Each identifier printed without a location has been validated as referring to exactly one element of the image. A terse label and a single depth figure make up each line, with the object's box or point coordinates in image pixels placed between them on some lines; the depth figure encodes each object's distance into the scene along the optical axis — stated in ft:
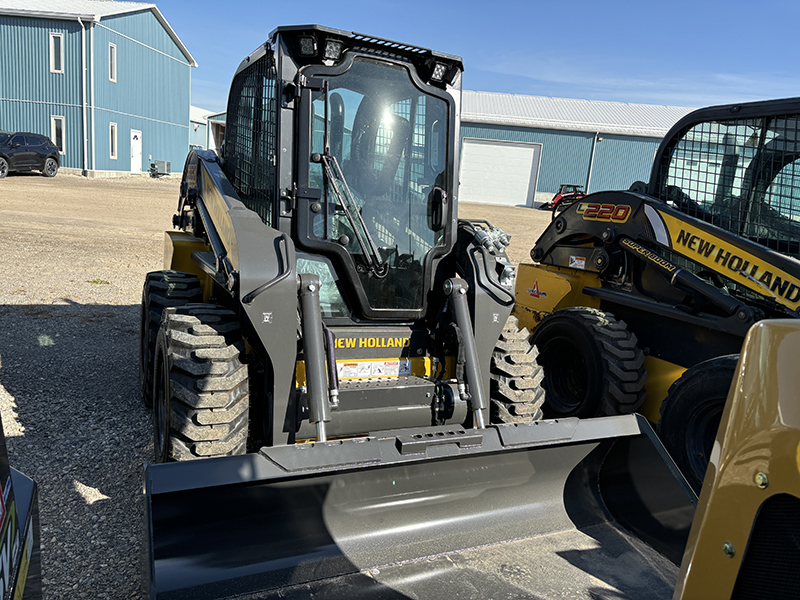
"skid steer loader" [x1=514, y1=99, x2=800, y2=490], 13.58
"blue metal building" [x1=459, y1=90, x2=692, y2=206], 108.88
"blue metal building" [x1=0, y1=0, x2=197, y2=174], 82.23
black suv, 69.26
